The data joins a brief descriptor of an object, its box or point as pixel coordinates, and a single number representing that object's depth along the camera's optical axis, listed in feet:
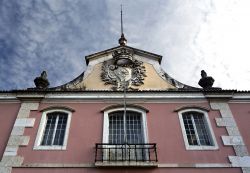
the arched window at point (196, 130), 35.40
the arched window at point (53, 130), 34.99
